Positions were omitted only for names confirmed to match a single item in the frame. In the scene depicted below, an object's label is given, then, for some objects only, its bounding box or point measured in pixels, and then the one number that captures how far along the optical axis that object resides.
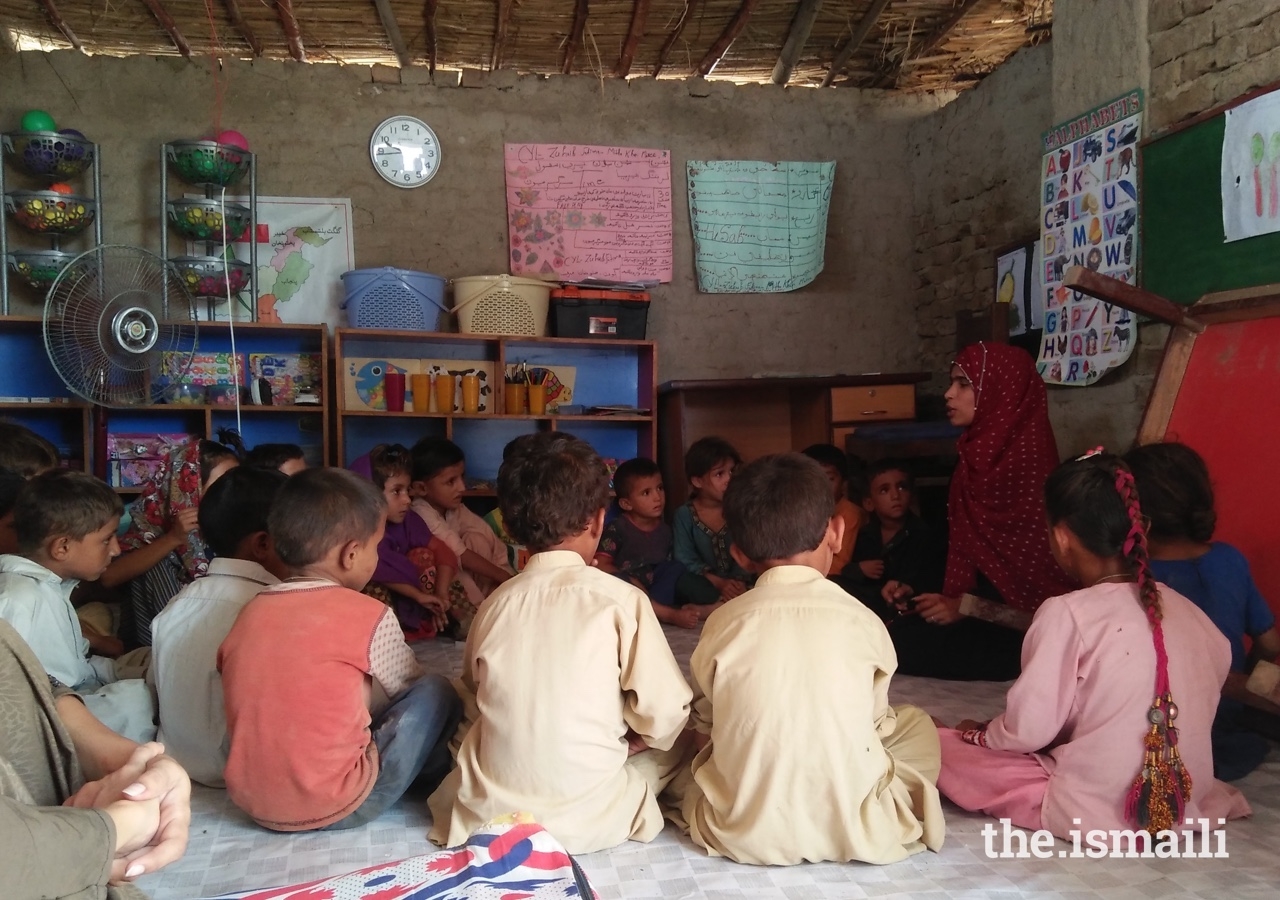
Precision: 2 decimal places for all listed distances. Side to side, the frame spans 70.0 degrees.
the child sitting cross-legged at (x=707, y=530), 3.91
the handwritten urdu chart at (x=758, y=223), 5.25
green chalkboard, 2.76
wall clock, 4.93
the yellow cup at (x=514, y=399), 4.75
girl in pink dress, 1.78
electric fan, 3.79
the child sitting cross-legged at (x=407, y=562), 3.60
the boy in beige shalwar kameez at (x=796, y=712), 1.72
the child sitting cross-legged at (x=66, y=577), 2.23
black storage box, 4.73
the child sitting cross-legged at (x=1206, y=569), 2.18
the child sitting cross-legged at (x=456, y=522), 3.88
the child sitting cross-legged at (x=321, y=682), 1.82
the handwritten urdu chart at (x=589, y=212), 5.07
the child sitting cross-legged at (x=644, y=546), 3.95
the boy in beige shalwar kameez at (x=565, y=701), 1.77
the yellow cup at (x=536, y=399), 4.75
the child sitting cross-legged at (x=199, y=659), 2.14
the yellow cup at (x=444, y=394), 4.67
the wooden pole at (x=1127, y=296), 2.62
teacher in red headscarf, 2.98
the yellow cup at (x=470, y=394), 4.71
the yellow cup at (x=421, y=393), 4.65
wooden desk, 4.77
